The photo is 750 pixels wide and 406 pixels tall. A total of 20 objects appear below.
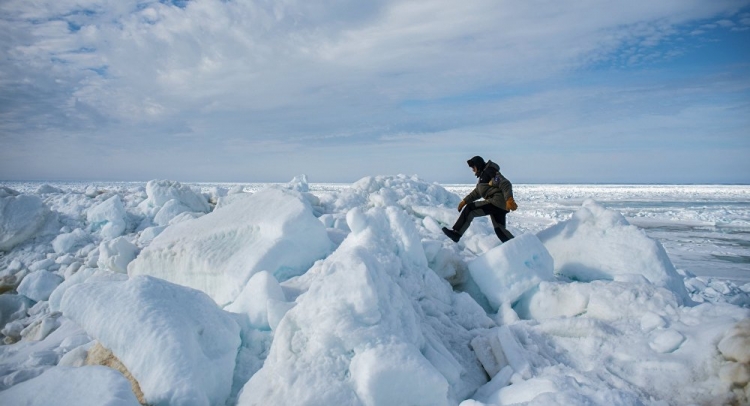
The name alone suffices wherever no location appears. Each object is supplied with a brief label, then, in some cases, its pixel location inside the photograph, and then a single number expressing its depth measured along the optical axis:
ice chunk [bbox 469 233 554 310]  4.23
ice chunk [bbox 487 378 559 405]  2.46
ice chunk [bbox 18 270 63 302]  5.90
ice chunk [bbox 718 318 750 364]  2.48
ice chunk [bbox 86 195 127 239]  7.97
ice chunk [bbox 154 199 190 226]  8.45
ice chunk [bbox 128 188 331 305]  4.08
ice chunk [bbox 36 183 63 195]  10.43
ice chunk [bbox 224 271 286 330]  3.13
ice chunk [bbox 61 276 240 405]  2.39
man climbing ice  5.49
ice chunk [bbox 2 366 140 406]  2.05
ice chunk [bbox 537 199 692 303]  4.64
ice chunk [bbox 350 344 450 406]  2.38
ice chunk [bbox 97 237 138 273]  5.48
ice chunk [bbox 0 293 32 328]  5.68
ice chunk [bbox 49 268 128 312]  4.17
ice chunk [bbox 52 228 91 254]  7.32
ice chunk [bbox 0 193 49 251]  7.30
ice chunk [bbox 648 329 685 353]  2.87
